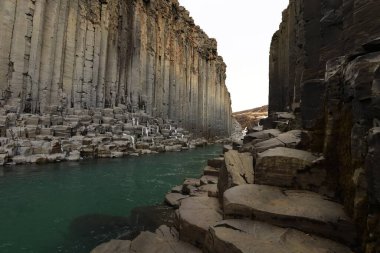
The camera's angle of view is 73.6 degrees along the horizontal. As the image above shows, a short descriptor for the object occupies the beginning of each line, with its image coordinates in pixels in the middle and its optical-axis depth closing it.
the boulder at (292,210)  3.75
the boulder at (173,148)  30.55
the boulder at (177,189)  10.54
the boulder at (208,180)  10.14
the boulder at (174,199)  8.85
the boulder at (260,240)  3.50
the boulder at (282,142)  6.38
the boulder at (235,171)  5.96
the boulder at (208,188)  8.54
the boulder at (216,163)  12.87
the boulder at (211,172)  11.63
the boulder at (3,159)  14.94
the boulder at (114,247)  5.21
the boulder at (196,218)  4.89
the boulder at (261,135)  9.78
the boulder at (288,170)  4.80
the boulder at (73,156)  18.79
